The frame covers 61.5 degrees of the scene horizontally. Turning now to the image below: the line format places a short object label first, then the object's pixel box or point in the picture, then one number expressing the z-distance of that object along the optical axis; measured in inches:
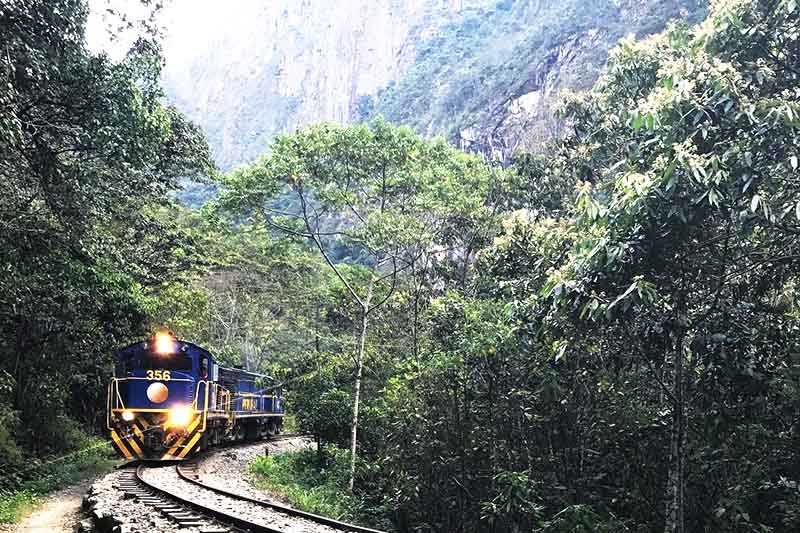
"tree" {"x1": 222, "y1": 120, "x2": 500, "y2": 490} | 580.1
